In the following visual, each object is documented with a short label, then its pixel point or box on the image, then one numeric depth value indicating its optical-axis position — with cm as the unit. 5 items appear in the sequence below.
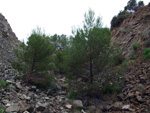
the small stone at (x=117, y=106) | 514
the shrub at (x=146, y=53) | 778
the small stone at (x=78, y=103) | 588
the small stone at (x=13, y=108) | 401
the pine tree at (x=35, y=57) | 798
